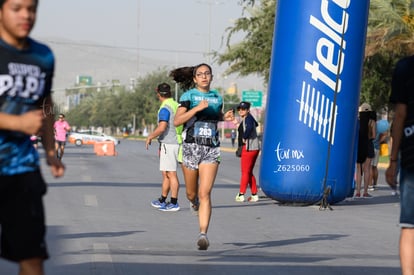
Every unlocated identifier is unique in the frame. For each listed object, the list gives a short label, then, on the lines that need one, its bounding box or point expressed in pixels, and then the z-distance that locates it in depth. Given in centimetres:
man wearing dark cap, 1558
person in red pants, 1861
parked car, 8462
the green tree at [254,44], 4469
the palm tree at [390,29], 3775
